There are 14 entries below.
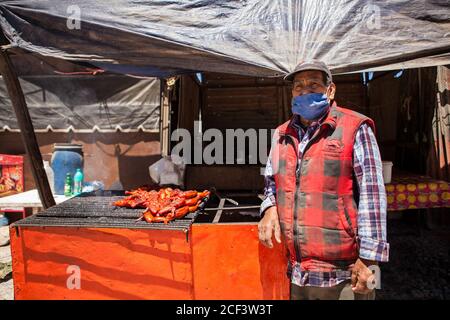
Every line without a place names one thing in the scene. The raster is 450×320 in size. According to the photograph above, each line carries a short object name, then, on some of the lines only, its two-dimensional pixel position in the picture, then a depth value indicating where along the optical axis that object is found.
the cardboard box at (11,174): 6.05
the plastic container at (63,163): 5.42
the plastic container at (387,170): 4.40
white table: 4.40
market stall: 2.64
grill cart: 2.95
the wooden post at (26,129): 3.48
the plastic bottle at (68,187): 5.18
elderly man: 2.00
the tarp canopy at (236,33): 2.62
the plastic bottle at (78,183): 5.22
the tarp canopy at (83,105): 6.71
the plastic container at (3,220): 6.71
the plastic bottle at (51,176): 5.51
